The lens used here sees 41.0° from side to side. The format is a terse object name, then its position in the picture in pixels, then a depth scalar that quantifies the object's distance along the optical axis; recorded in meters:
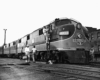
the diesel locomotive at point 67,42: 9.54
